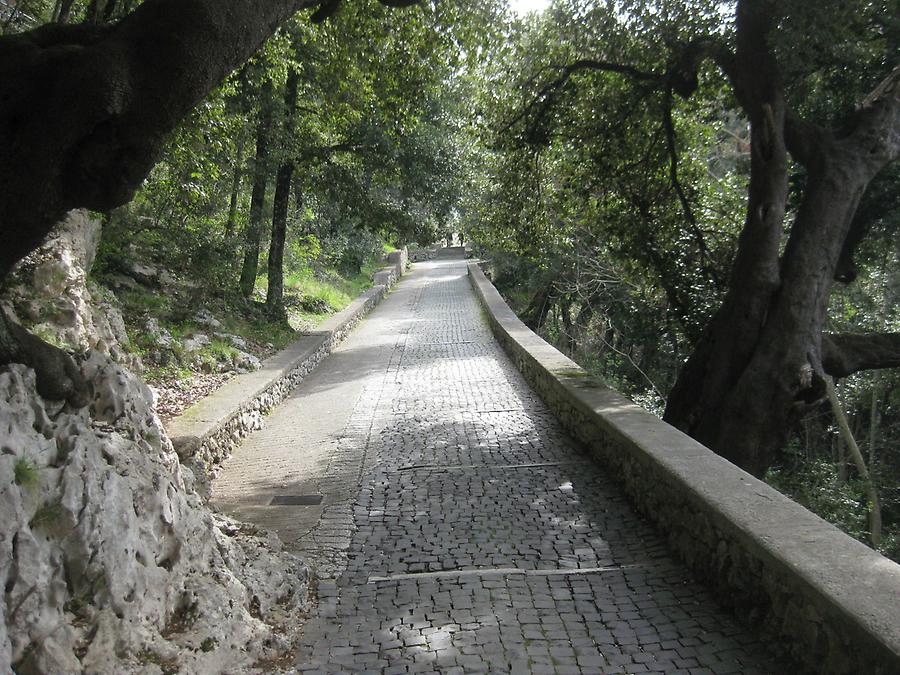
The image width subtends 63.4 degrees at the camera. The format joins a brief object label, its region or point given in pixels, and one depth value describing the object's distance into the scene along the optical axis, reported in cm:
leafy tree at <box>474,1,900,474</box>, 723
